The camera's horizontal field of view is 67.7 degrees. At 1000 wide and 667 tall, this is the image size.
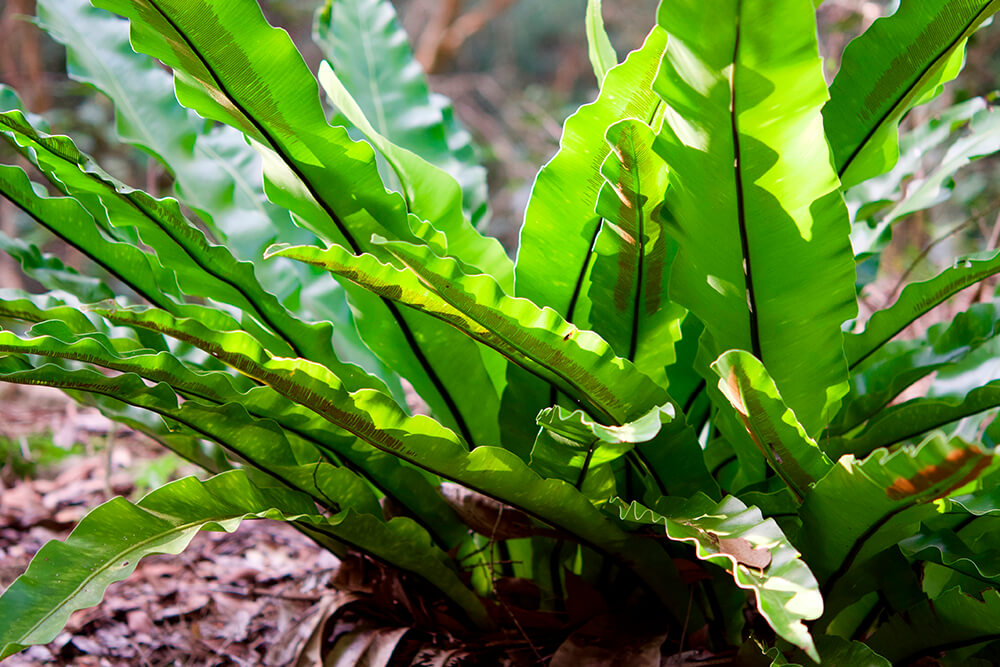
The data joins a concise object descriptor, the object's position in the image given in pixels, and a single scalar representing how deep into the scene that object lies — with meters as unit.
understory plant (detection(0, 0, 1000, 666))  0.54
